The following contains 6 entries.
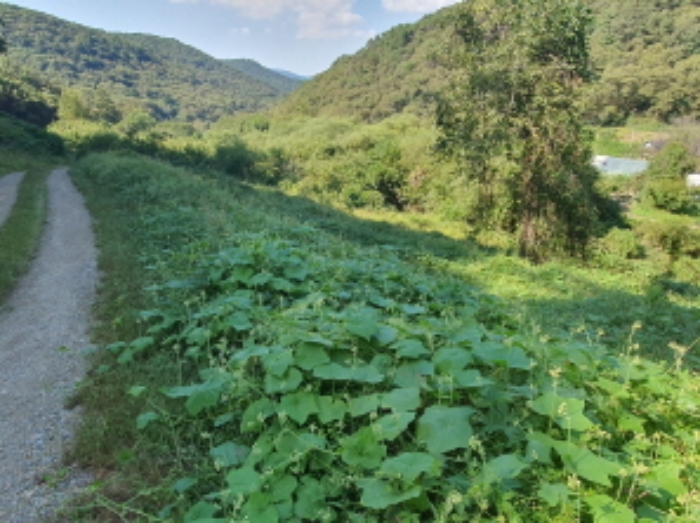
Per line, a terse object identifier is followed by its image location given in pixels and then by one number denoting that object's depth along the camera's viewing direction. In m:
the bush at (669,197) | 33.12
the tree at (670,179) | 33.22
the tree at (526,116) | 13.72
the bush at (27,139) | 31.97
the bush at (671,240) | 21.05
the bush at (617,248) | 17.20
